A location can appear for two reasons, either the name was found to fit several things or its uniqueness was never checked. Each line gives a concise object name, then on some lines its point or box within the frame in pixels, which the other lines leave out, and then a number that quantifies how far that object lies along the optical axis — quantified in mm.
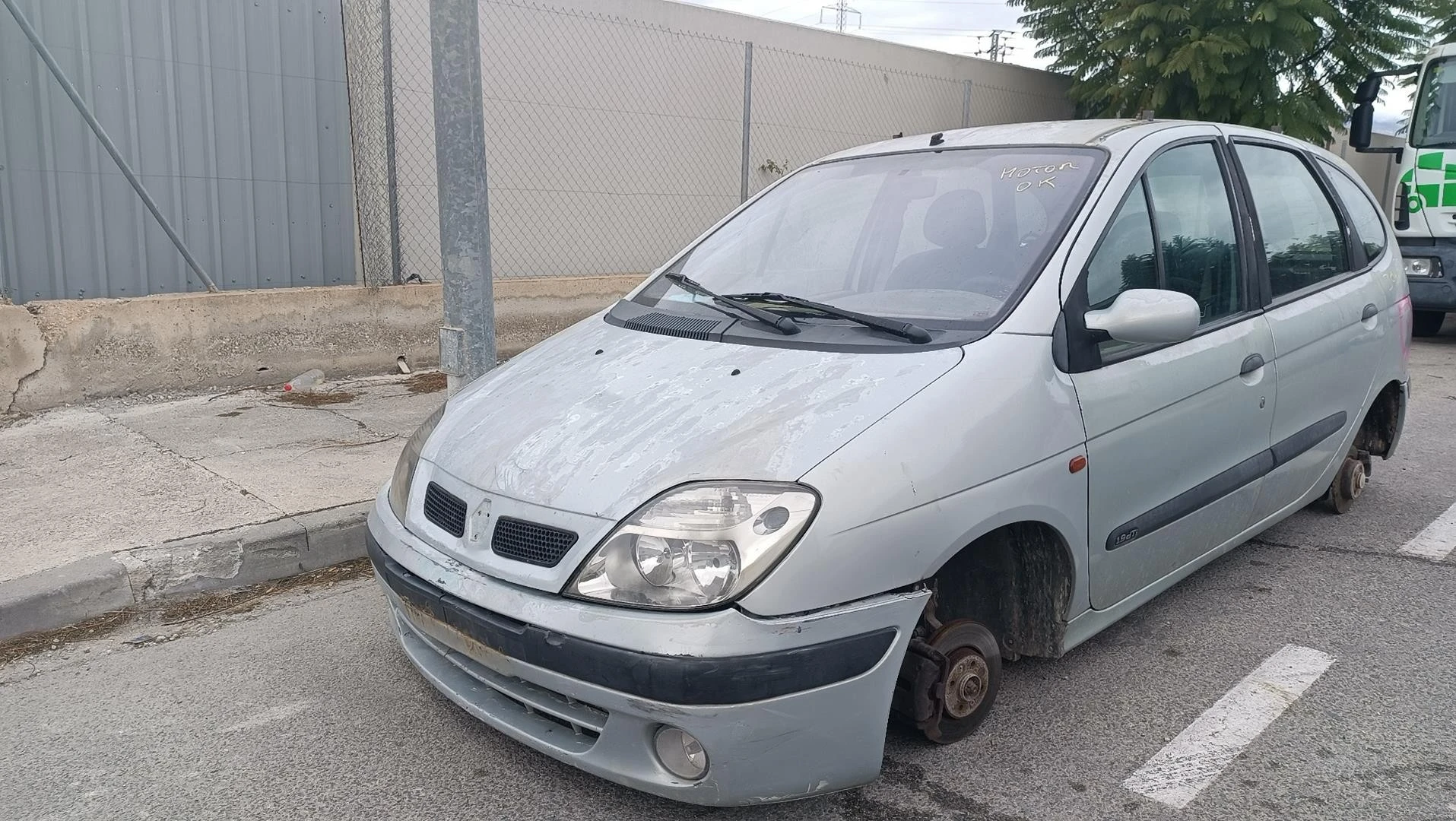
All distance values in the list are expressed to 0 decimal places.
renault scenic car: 2297
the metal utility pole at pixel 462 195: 4535
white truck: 9969
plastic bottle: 6895
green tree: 10812
